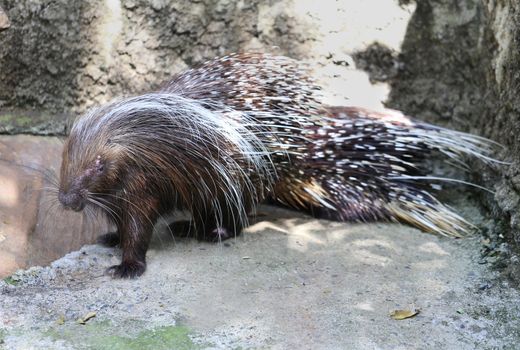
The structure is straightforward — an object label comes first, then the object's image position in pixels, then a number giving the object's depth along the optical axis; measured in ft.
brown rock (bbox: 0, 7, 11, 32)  11.23
